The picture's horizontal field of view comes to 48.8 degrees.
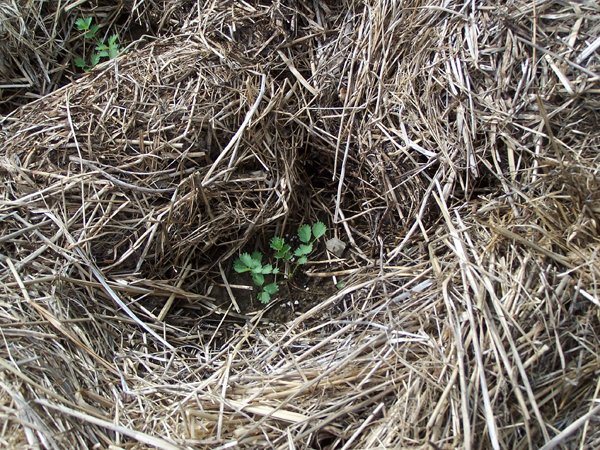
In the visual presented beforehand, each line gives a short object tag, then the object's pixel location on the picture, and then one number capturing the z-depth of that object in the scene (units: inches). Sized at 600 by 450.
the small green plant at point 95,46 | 93.7
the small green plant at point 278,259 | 80.8
